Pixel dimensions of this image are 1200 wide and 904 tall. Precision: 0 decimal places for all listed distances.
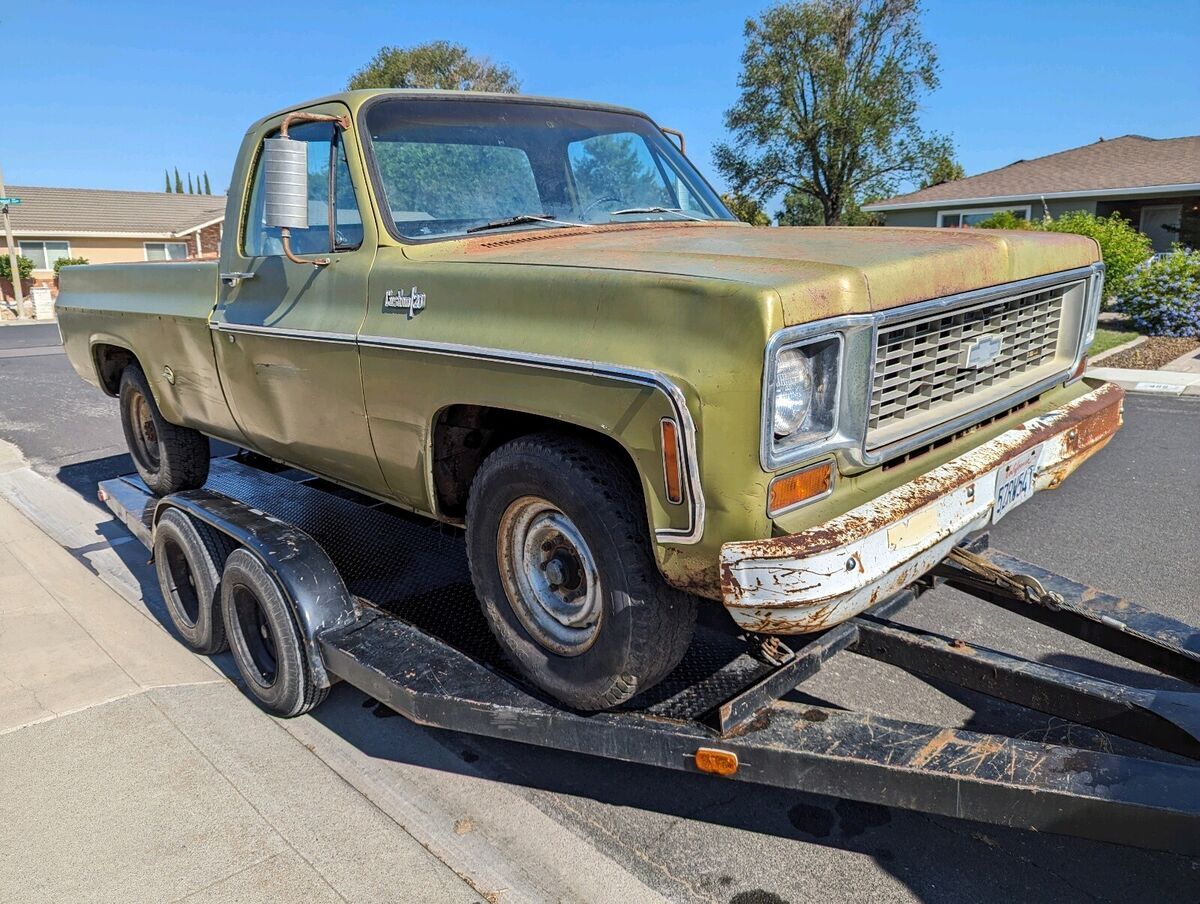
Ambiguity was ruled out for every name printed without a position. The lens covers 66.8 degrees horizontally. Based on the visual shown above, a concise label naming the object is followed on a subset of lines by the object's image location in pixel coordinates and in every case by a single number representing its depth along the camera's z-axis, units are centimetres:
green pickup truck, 216
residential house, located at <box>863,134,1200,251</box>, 2145
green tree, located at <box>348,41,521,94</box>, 3578
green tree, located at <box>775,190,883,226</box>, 3331
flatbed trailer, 211
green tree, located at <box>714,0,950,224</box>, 3119
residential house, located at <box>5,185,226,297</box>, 3484
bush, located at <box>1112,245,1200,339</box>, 1371
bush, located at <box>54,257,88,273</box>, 3375
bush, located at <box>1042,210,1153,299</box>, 1517
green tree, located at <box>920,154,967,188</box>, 3238
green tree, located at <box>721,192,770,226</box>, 3193
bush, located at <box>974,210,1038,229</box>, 1753
